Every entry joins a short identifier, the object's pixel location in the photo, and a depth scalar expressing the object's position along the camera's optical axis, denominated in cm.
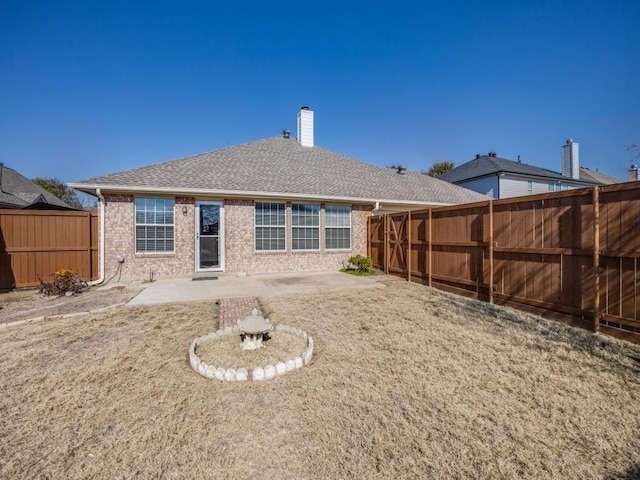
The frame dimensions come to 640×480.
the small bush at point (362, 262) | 1031
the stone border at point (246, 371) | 321
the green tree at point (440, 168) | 3769
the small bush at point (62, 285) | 746
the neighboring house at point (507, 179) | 1994
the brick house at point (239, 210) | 887
